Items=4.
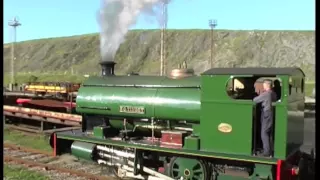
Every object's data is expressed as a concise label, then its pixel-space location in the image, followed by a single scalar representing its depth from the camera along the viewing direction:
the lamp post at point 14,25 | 53.75
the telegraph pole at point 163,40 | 27.83
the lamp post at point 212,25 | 53.07
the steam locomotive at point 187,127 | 6.97
